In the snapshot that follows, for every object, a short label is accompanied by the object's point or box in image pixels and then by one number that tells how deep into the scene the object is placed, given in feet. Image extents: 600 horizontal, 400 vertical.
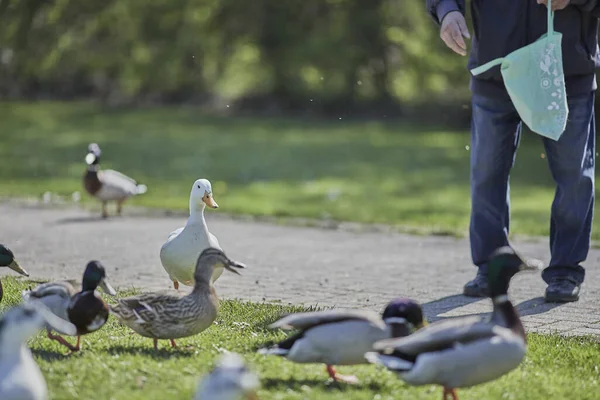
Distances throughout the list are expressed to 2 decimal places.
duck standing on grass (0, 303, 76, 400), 27.24
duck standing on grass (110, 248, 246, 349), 37.40
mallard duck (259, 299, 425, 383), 33.24
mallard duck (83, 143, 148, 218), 82.28
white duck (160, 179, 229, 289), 46.93
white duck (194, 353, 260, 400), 26.53
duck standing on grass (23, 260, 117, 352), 37.29
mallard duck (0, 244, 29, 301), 45.44
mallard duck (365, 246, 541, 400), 30.91
